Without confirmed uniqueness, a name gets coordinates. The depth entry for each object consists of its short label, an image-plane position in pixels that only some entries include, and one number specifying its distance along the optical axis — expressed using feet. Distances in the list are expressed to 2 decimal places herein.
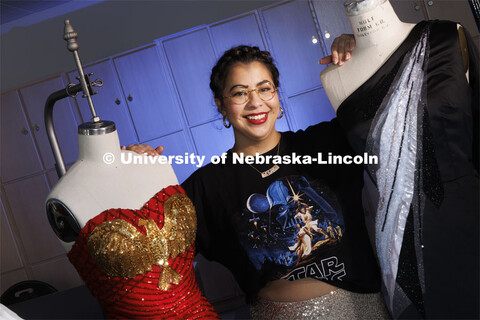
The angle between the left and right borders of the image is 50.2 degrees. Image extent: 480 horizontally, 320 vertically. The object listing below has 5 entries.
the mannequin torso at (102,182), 4.99
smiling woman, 5.79
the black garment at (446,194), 5.04
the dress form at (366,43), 5.41
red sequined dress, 4.96
